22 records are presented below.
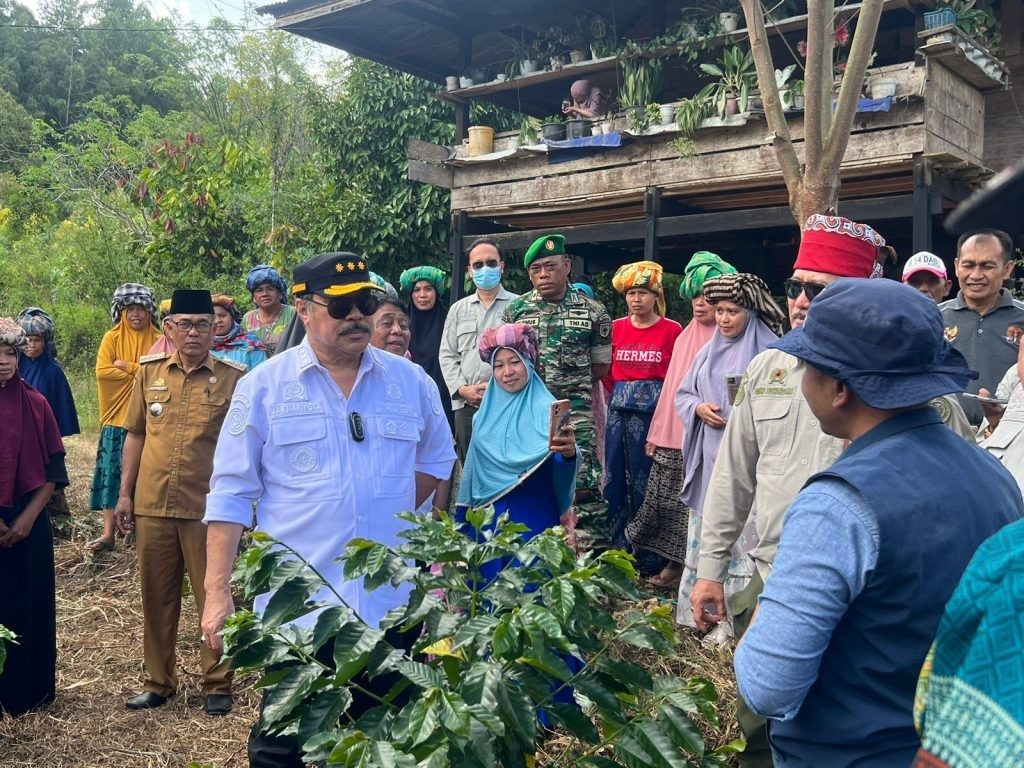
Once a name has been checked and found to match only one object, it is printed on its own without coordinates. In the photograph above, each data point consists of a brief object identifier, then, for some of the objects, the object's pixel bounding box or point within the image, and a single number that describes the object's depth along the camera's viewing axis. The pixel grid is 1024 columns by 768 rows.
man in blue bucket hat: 1.68
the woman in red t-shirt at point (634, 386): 5.98
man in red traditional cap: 2.82
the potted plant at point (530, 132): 9.30
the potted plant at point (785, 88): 7.41
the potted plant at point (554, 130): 9.25
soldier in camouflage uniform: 5.61
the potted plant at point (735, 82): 7.86
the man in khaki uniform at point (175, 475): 4.67
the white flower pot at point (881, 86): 7.16
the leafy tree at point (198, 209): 14.33
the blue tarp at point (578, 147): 8.76
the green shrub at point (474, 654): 2.14
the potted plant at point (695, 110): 8.05
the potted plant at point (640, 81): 8.63
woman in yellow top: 7.25
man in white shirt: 2.94
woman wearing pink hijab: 5.53
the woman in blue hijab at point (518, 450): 4.29
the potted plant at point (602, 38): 9.17
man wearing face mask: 6.32
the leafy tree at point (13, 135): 29.16
